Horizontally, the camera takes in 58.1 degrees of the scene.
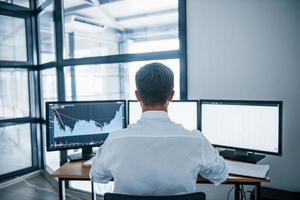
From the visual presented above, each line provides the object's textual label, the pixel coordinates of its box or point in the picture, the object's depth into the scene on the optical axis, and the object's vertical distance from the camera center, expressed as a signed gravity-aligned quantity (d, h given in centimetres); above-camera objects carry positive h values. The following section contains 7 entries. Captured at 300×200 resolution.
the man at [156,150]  103 -24
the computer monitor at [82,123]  205 -26
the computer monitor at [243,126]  171 -26
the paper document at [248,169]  160 -51
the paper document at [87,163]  191 -53
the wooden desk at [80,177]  156 -55
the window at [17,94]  367 -6
